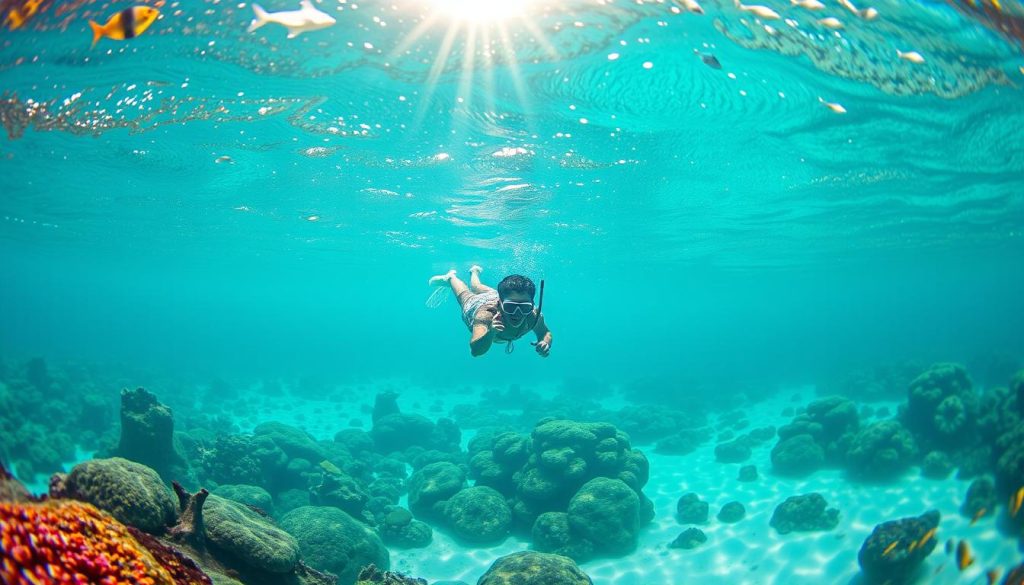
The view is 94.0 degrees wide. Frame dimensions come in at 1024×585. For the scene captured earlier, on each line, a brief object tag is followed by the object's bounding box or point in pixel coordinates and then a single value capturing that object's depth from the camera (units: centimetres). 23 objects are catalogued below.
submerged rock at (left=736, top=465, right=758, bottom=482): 1521
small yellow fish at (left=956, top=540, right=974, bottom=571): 771
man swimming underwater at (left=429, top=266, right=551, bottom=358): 541
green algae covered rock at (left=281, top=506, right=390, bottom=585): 840
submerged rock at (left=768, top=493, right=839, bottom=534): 1095
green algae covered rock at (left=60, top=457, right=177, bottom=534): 402
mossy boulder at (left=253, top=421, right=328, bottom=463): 1439
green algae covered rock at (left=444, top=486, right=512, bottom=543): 1147
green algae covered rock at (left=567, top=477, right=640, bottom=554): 1060
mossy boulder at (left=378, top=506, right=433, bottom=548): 1152
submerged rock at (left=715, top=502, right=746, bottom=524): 1230
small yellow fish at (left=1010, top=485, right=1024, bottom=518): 626
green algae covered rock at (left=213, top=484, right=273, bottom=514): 1042
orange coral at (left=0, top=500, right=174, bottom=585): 171
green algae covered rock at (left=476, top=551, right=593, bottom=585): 739
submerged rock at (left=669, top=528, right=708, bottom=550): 1112
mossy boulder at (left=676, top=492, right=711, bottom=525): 1251
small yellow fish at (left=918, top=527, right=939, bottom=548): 816
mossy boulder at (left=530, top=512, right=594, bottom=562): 1055
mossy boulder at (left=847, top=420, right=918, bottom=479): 1277
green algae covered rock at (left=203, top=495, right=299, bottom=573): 434
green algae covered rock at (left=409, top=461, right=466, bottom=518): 1294
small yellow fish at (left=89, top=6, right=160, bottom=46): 353
